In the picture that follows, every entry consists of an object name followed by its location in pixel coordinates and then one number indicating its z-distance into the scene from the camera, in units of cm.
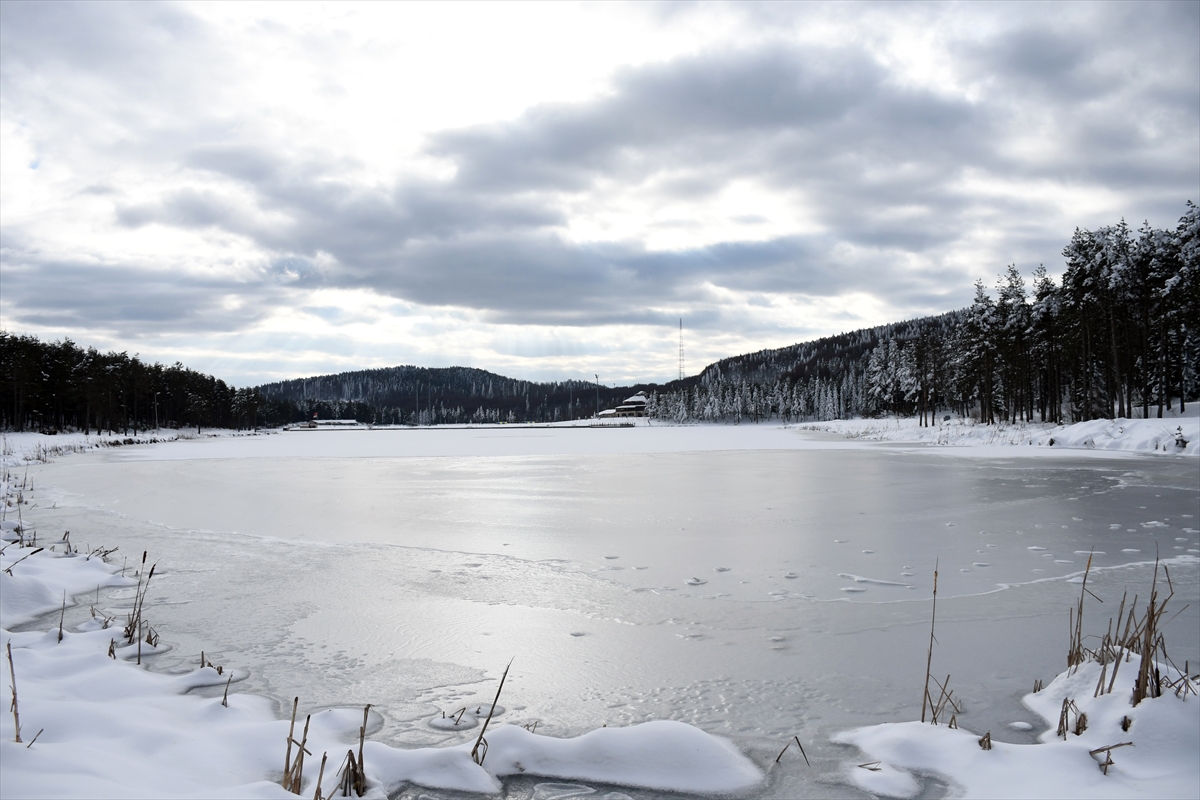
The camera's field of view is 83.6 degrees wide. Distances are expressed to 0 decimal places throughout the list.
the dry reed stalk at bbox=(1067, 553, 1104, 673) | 430
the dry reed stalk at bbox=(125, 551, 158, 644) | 539
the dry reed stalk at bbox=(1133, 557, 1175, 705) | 358
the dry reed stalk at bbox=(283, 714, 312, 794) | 301
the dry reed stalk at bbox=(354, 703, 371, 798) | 309
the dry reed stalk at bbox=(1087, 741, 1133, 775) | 329
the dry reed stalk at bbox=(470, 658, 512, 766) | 349
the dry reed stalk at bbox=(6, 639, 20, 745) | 304
